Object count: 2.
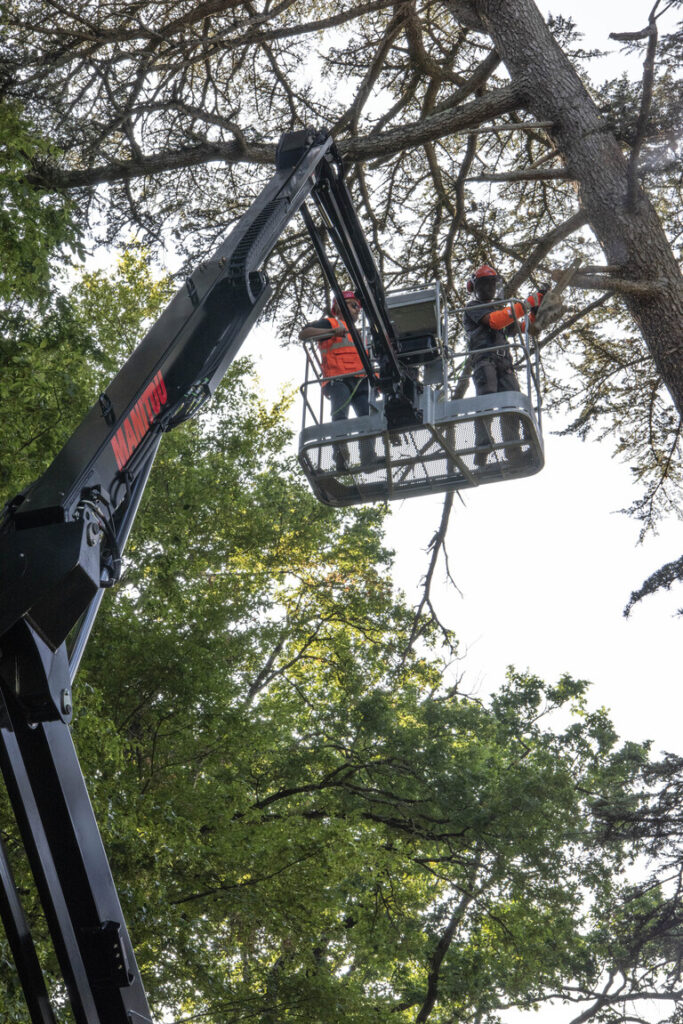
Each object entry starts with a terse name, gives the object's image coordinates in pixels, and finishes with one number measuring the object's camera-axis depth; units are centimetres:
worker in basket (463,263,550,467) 732
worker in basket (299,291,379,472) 755
